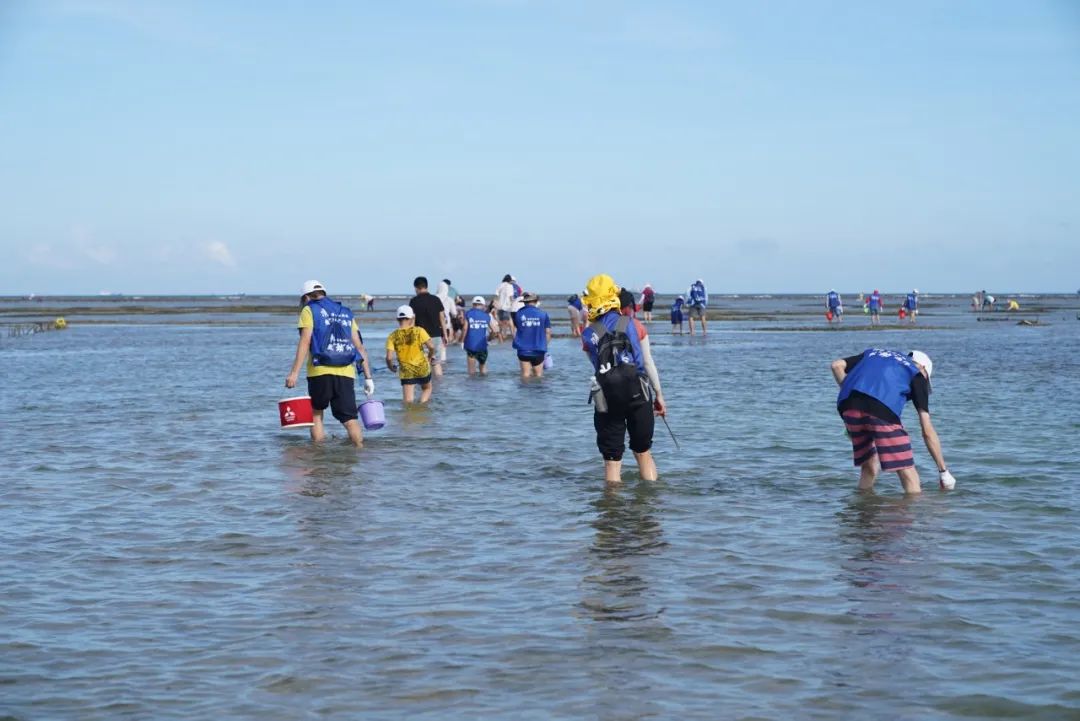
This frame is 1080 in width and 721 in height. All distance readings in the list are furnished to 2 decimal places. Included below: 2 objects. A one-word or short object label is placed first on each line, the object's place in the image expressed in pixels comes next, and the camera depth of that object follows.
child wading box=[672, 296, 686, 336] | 45.78
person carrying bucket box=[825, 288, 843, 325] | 55.25
